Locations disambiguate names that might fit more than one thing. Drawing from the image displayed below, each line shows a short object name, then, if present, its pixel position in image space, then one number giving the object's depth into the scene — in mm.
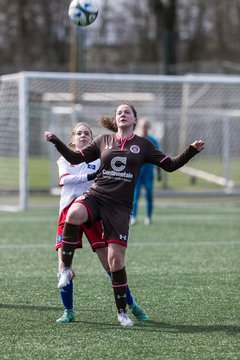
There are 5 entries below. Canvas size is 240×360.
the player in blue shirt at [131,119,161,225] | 27531
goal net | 31781
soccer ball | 17344
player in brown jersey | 12625
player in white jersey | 13000
